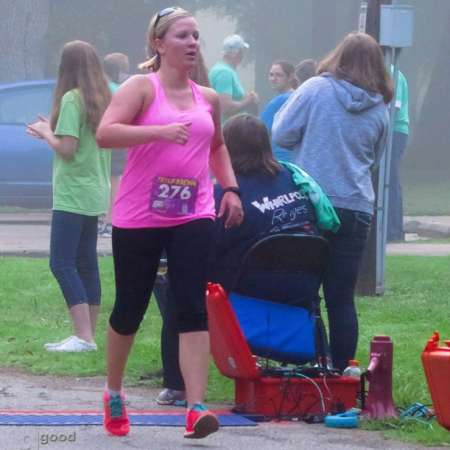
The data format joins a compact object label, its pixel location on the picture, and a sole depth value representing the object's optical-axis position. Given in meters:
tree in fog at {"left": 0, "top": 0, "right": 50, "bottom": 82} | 49.69
